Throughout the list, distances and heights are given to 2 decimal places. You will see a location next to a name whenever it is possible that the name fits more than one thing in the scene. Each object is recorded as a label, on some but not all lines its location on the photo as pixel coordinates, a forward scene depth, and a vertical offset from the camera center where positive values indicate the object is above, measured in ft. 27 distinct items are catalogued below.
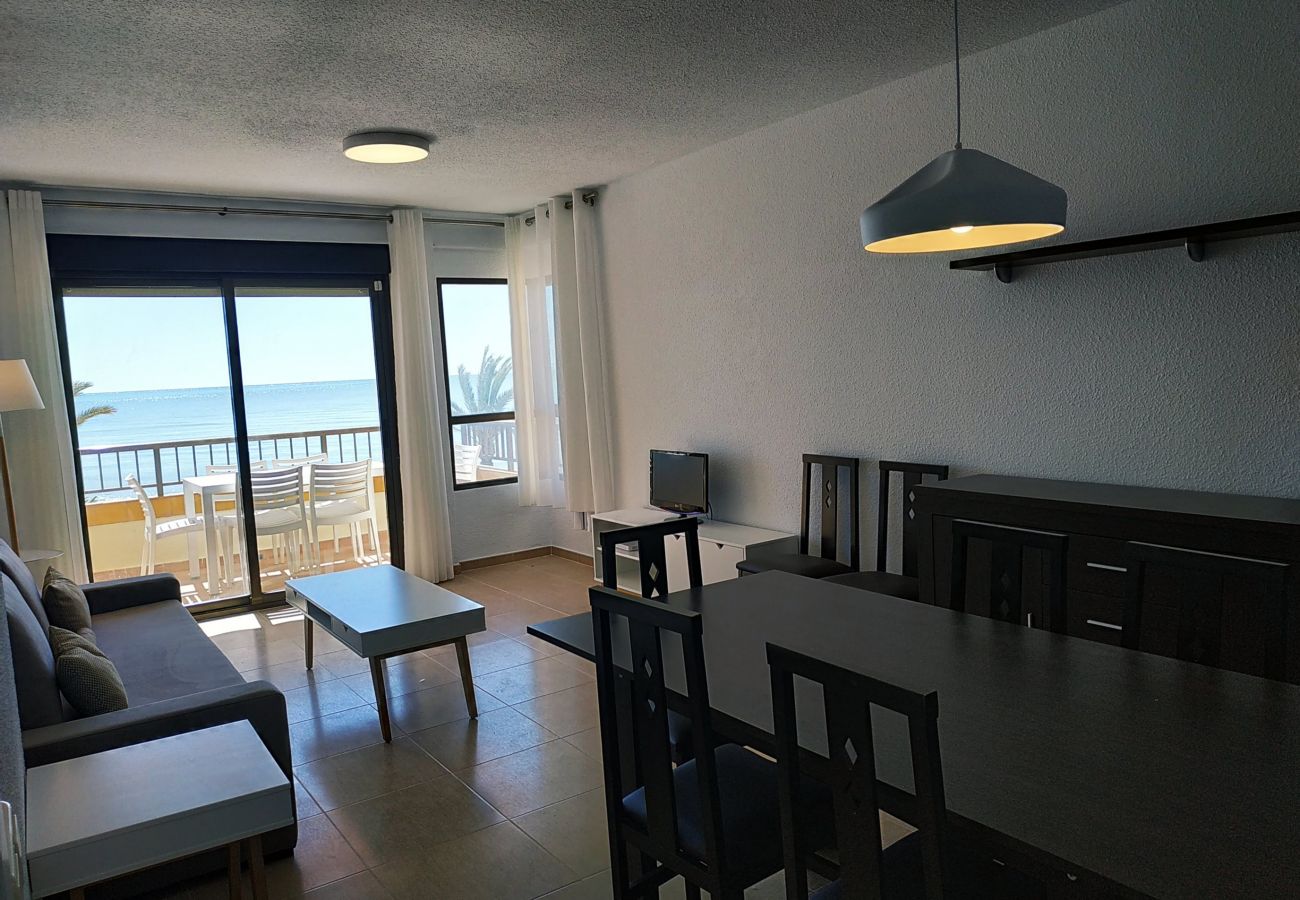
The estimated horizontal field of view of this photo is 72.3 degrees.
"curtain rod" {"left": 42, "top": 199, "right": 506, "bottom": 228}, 16.42 +3.90
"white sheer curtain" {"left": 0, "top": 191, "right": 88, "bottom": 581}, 15.46 +0.24
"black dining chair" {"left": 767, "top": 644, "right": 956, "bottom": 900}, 3.98 -1.99
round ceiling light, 13.44 +3.82
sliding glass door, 17.17 -0.44
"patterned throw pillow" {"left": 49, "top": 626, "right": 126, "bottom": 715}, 8.46 -2.57
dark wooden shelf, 8.44 +1.19
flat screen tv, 16.57 -1.93
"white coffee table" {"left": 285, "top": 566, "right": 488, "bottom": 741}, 11.64 -2.98
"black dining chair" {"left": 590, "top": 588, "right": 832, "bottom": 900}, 5.53 -2.87
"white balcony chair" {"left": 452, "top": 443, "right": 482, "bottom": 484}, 21.47 -1.67
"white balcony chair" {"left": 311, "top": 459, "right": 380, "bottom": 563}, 19.45 -2.18
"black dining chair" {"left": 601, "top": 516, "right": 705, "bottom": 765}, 8.41 -1.68
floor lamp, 13.89 +0.48
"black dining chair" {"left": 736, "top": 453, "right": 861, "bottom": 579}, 13.52 -2.55
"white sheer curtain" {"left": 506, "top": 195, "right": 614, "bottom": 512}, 19.20 +0.61
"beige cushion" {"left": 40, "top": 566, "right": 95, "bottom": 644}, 11.16 -2.43
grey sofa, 8.00 -2.93
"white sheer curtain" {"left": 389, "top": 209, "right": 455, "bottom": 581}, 19.54 -0.39
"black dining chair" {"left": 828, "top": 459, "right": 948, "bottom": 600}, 11.96 -2.49
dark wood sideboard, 6.47 -1.85
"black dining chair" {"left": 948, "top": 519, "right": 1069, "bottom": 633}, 7.22 -1.76
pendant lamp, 5.80 +1.08
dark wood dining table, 3.98 -2.19
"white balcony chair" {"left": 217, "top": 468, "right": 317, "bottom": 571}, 18.62 -2.35
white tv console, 14.56 -2.80
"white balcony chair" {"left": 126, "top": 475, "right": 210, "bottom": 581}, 17.61 -2.37
